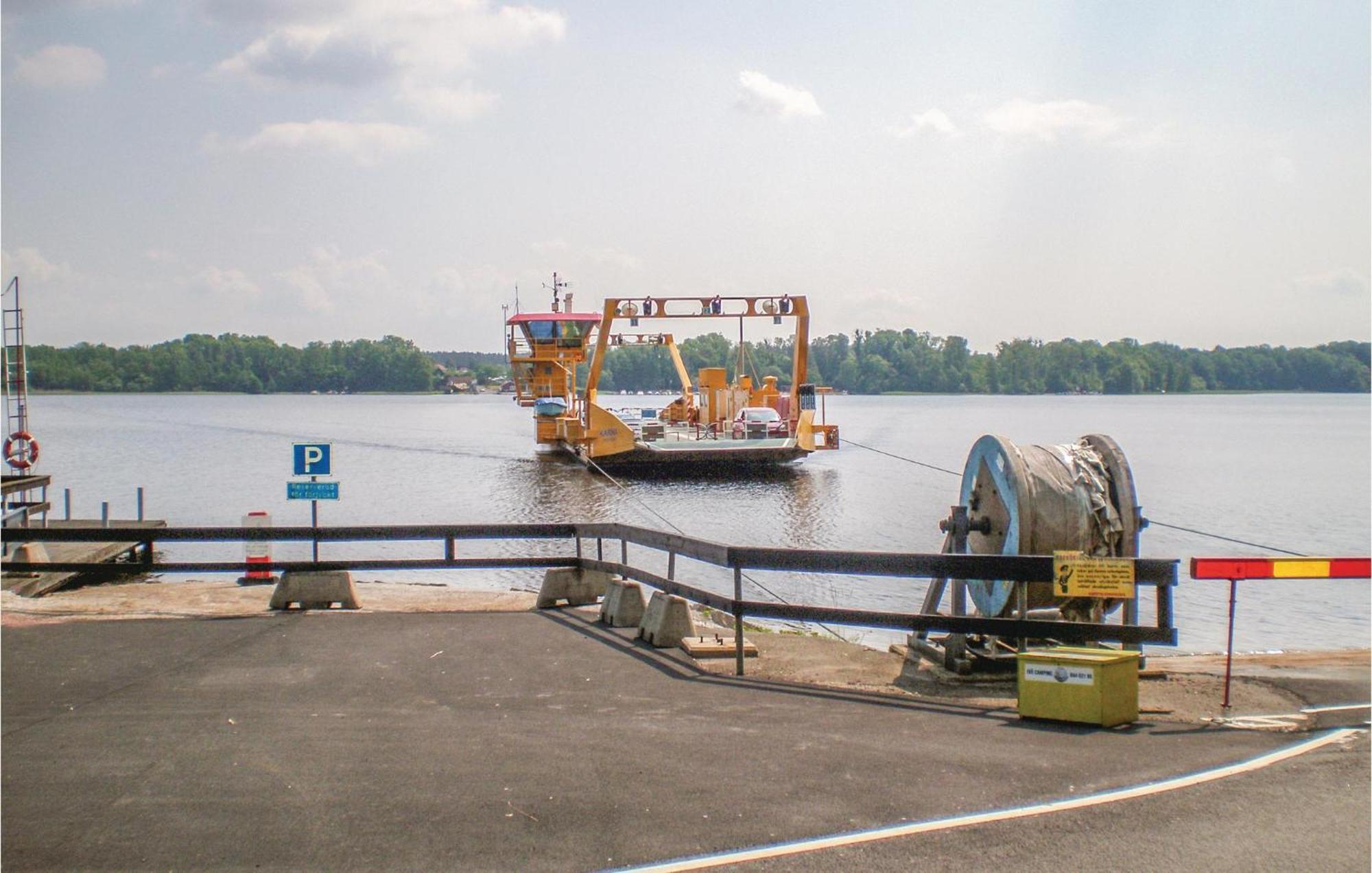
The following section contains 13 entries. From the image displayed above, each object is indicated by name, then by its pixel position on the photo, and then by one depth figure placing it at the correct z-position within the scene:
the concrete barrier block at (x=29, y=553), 15.15
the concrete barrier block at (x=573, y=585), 12.88
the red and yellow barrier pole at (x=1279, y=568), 7.92
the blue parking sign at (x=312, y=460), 15.23
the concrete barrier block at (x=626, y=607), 11.52
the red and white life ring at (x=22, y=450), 25.47
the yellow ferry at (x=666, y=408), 49.28
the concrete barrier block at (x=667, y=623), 10.53
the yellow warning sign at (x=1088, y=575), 8.62
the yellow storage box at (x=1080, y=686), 7.77
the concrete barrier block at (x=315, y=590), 12.77
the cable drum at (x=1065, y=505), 10.23
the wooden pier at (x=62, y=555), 18.08
